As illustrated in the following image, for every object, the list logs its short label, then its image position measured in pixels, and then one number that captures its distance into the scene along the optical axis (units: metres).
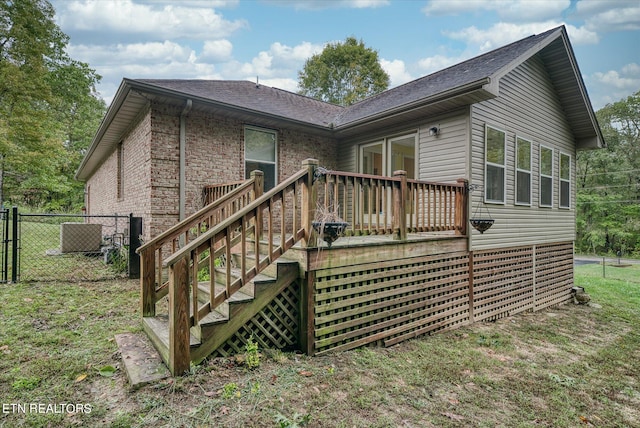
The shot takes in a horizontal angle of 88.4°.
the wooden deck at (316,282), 3.06
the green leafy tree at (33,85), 13.75
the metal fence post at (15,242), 5.46
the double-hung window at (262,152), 7.21
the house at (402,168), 4.01
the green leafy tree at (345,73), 23.38
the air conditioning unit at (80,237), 8.57
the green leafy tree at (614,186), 25.08
